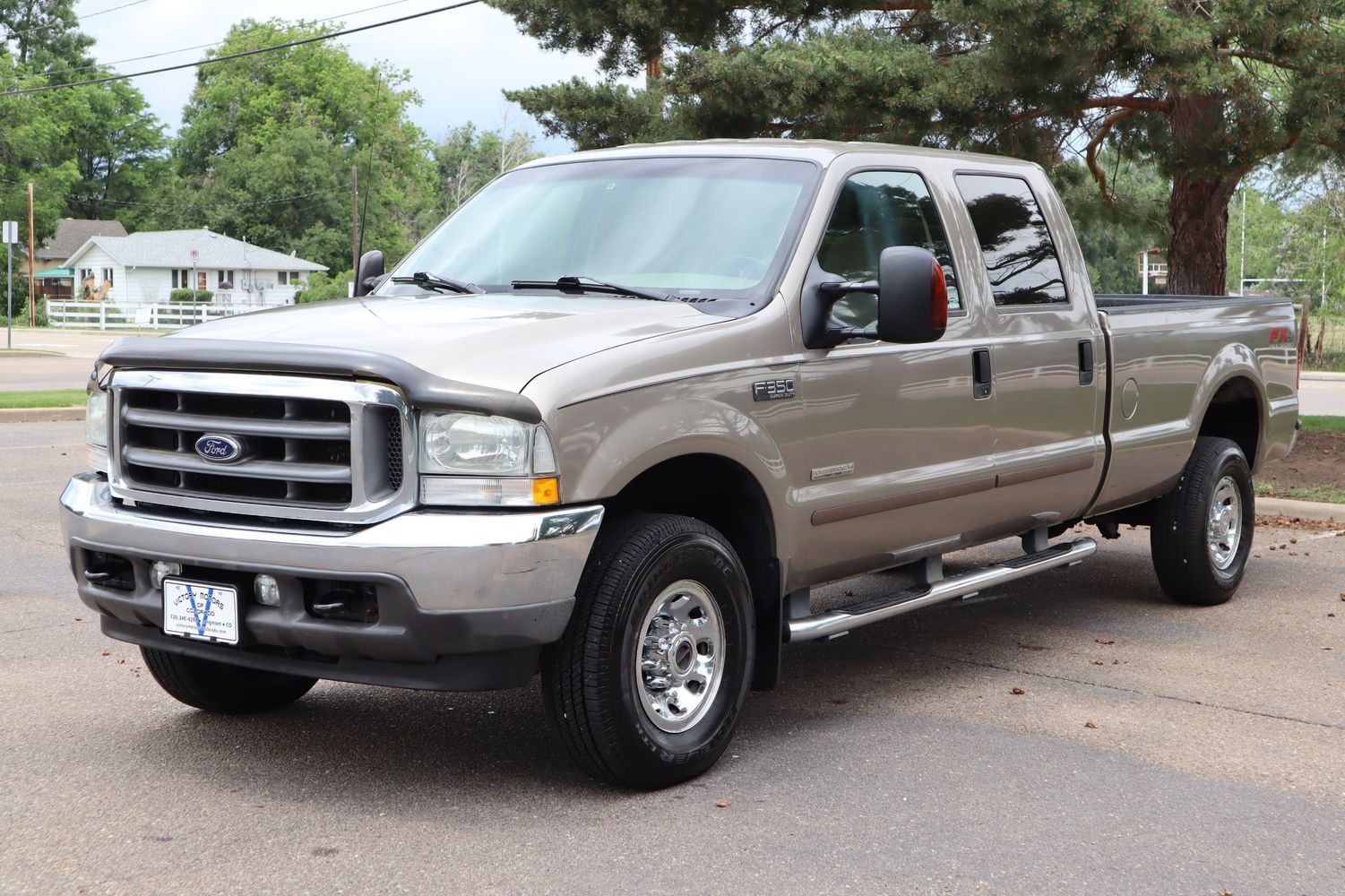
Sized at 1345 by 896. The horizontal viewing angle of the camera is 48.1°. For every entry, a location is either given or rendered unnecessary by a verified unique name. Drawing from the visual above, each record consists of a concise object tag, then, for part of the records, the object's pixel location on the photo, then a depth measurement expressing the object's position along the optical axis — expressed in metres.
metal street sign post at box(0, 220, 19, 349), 28.32
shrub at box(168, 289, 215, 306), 70.12
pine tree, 11.26
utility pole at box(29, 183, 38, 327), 61.00
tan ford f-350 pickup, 4.14
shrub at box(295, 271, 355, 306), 61.18
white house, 76.19
